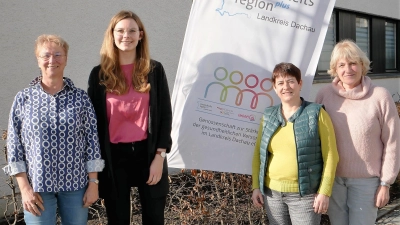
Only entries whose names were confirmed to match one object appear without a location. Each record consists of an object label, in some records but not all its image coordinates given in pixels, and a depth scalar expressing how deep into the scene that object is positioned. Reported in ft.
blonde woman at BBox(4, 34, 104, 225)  8.23
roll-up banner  11.36
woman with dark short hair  8.84
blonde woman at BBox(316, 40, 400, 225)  9.02
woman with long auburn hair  9.10
